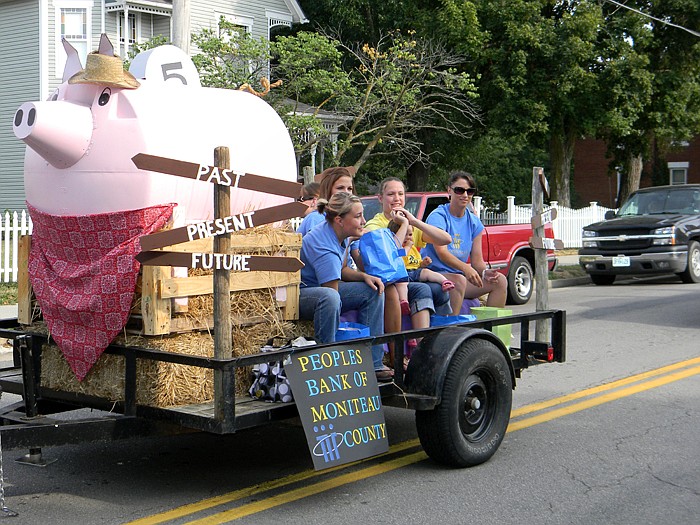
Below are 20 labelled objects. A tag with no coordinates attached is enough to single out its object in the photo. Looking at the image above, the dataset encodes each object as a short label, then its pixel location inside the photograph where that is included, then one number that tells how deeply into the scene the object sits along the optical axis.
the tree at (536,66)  26.83
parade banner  4.82
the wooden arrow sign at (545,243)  6.59
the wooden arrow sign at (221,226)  4.46
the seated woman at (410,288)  6.16
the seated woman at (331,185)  6.65
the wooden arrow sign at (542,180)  6.63
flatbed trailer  4.52
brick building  44.22
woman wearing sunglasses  7.20
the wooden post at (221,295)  4.51
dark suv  17.97
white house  26.97
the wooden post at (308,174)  12.64
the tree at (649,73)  27.73
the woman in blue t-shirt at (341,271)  5.72
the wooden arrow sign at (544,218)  6.64
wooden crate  4.76
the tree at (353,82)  20.83
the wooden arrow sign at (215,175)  4.41
